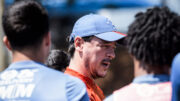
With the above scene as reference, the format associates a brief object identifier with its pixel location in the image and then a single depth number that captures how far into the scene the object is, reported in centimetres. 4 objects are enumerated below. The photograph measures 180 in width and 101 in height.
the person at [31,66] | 591
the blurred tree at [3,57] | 1936
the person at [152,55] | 579
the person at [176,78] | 555
